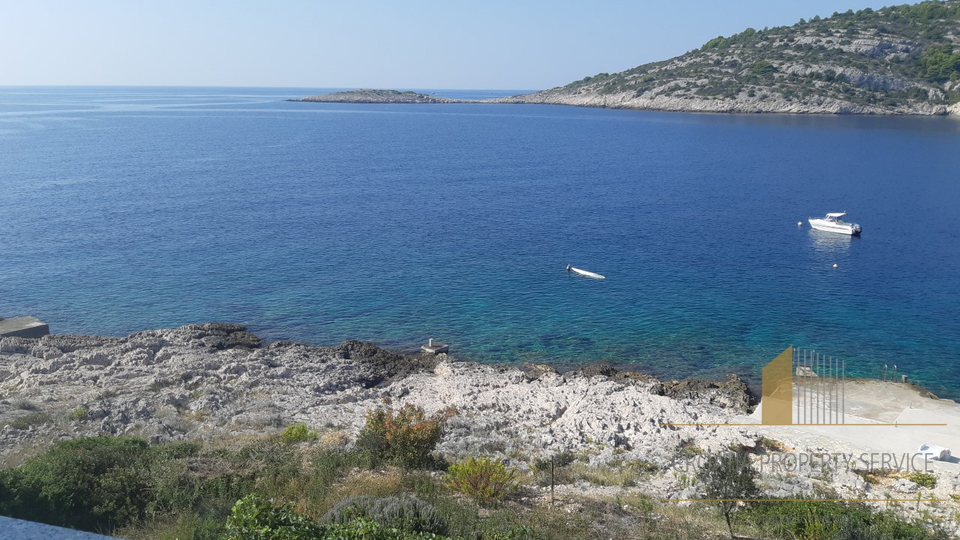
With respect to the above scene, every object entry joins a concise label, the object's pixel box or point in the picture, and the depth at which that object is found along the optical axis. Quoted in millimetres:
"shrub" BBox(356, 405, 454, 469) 17375
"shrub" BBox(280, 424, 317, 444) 19812
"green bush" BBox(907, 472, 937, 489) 17422
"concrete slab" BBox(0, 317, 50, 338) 30359
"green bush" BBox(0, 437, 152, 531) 12312
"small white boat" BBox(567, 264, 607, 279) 41469
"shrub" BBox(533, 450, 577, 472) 18406
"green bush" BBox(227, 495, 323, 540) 9375
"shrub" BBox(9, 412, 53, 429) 20156
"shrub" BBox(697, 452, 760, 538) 14836
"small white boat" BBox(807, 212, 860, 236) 52094
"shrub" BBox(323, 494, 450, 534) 11281
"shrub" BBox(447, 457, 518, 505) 14555
